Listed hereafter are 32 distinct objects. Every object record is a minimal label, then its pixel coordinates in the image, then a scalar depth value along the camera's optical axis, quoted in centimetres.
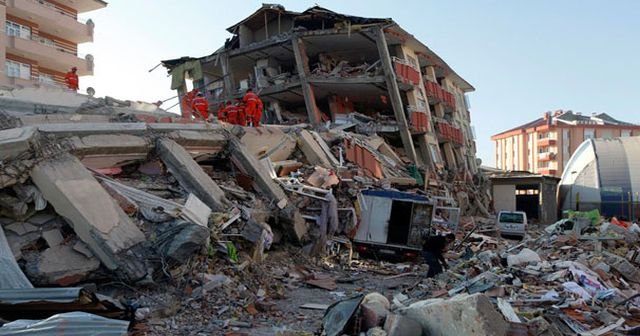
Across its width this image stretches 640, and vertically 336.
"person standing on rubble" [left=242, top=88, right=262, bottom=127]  1645
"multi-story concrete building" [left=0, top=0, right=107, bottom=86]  2764
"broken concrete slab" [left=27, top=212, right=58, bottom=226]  838
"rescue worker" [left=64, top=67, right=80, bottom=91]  1872
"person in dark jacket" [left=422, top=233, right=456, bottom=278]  1041
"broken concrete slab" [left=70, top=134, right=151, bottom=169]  987
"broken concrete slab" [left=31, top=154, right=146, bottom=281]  798
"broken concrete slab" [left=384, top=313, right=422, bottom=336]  561
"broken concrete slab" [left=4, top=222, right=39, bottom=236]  816
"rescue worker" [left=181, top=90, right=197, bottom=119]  1719
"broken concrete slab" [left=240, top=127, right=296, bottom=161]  1538
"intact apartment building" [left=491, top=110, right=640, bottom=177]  6275
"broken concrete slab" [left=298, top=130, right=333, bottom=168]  1685
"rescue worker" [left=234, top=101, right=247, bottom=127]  1652
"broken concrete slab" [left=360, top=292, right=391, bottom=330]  605
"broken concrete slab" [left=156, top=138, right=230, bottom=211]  1092
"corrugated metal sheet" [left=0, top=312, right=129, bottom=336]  489
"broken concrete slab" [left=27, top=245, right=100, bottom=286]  742
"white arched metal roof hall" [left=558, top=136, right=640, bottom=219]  3381
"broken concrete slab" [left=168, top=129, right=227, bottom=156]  1225
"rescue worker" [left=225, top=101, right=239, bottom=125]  1656
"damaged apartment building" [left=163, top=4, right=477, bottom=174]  2773
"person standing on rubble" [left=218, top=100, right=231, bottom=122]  1713
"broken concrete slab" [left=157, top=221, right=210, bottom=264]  819
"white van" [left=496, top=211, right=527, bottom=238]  2181
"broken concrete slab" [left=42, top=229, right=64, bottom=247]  818
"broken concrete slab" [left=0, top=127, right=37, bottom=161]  829
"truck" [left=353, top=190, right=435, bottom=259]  1401
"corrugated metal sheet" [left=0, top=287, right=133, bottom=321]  590
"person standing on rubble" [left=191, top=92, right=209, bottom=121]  1645
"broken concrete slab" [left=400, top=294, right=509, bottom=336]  529
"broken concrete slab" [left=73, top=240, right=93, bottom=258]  803
